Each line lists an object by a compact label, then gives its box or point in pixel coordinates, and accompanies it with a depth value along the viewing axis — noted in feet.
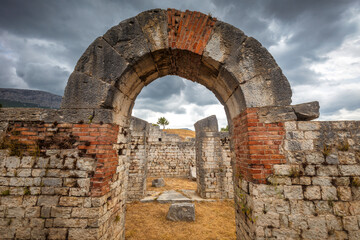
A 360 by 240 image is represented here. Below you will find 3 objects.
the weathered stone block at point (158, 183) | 35.58
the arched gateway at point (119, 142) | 8.53
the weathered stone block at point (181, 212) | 19.16
